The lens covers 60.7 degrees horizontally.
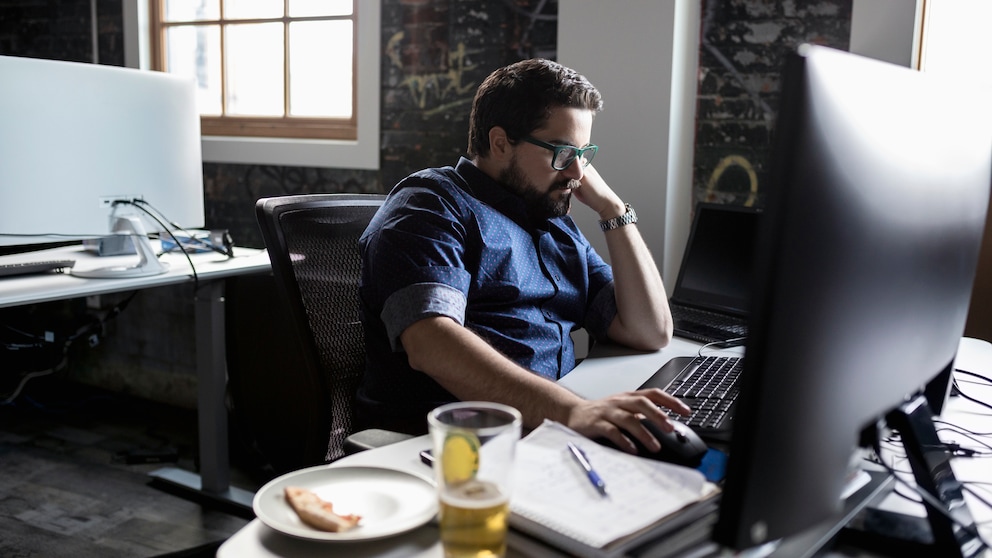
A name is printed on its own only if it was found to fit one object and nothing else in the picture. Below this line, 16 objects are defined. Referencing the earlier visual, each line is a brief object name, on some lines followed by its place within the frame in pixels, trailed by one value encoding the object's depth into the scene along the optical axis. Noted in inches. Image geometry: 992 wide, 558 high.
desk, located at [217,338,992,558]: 30.5
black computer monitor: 21.3
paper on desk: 30.2
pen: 32.9
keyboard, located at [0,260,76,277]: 89.4
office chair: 60.5
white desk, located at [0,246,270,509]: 98.0
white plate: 30.9
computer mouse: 37.3
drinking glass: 27.8
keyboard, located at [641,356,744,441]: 45.0
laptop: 83.0
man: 54.8
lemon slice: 28.3
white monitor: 79.7
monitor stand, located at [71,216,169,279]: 89.9
